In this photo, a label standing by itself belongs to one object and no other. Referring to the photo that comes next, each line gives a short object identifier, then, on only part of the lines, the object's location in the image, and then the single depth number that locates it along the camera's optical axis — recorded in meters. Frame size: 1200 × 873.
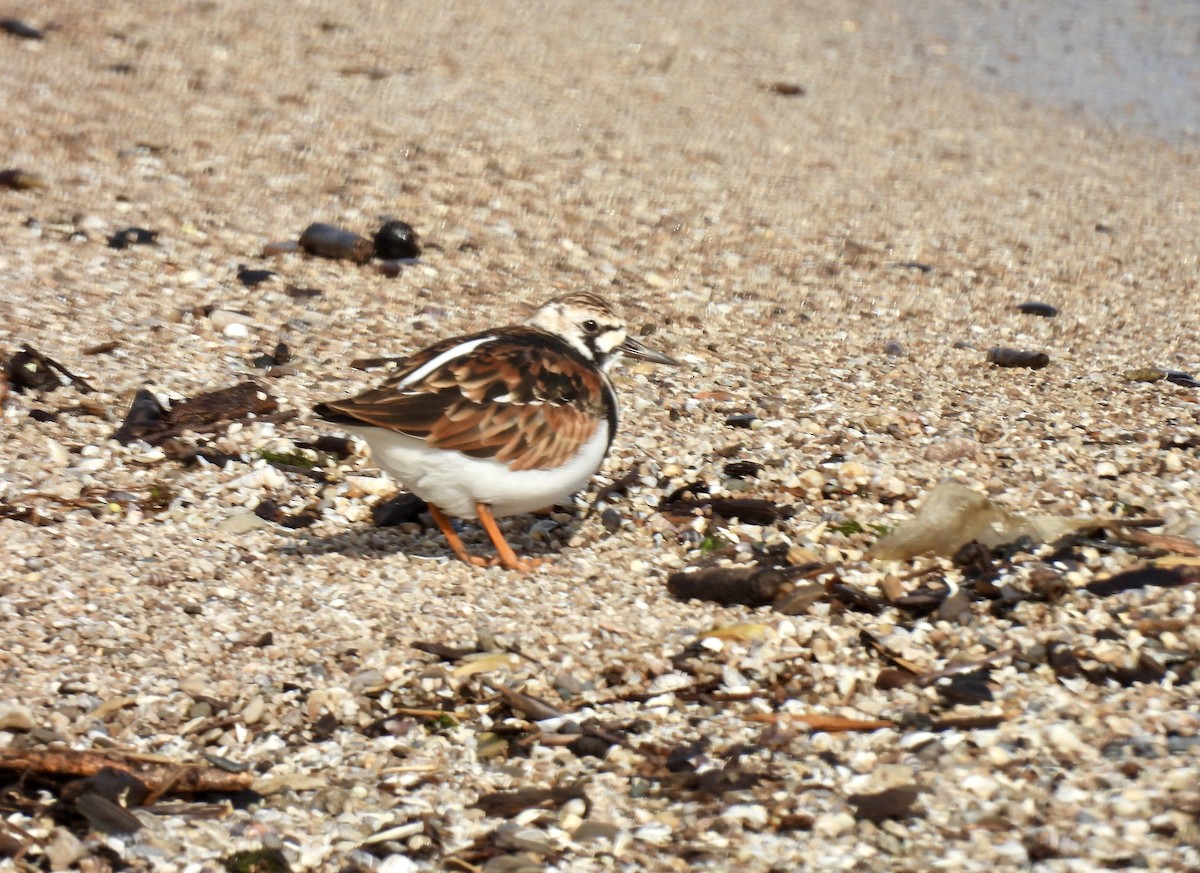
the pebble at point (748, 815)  7.19
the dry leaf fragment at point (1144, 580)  8.95
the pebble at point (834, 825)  7.08
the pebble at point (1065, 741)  7.50
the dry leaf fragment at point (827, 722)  7.96
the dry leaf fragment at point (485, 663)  8.45
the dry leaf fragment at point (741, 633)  8.84
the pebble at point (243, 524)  10.27
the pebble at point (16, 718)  7.59
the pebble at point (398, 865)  6.96
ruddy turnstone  9.54
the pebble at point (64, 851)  6.83
